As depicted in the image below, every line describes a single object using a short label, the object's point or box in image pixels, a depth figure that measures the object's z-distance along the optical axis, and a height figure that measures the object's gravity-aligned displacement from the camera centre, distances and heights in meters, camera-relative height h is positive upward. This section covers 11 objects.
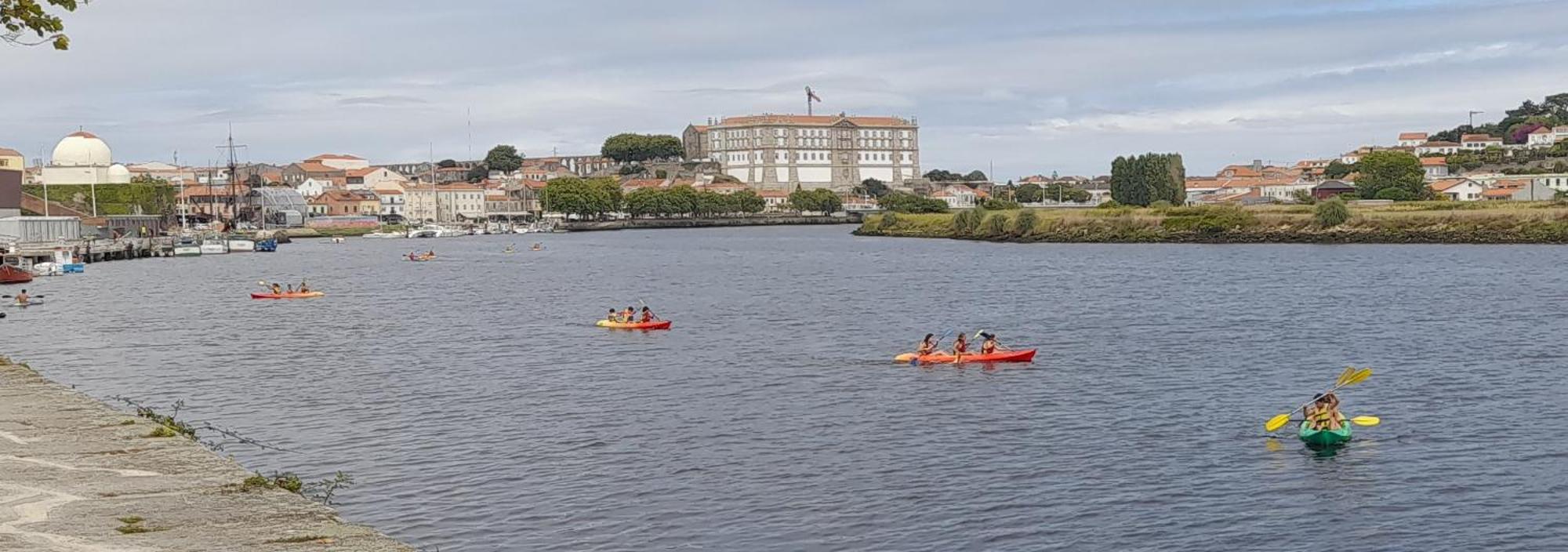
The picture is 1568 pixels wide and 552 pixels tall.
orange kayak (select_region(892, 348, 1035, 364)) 45.66 -4.44
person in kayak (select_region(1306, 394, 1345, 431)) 31.16 -4.40
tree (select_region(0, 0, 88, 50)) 23.42 +3.26
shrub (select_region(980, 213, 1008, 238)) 164.50 -2.51
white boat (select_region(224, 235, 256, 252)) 163.71 -1.50
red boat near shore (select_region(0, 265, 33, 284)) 95.00 -2.19
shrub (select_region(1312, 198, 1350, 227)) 135.50 -2.03
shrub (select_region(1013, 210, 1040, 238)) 159.38 -2.14
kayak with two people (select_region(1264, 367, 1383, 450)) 31.06 -4.60
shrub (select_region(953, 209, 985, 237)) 173.12 -2.00
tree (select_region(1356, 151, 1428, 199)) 187.12 +1.34
